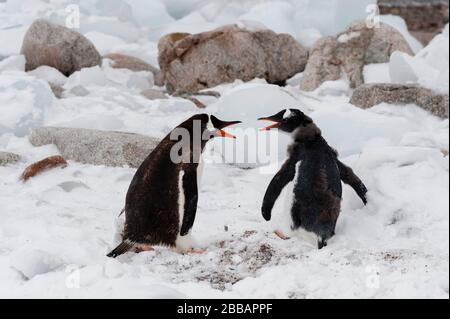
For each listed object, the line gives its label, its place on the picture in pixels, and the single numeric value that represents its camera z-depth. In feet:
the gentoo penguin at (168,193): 18.76
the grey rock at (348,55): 49.75
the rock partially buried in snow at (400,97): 35.17
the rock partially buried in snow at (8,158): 30.30
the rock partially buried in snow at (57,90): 47.19
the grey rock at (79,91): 48.08
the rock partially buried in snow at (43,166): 28.09
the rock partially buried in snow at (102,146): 29.91
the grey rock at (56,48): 57.16
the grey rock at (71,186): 25.98
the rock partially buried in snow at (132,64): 63.93
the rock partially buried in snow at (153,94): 49.41
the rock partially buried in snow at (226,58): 55.16
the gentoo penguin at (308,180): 19.34
